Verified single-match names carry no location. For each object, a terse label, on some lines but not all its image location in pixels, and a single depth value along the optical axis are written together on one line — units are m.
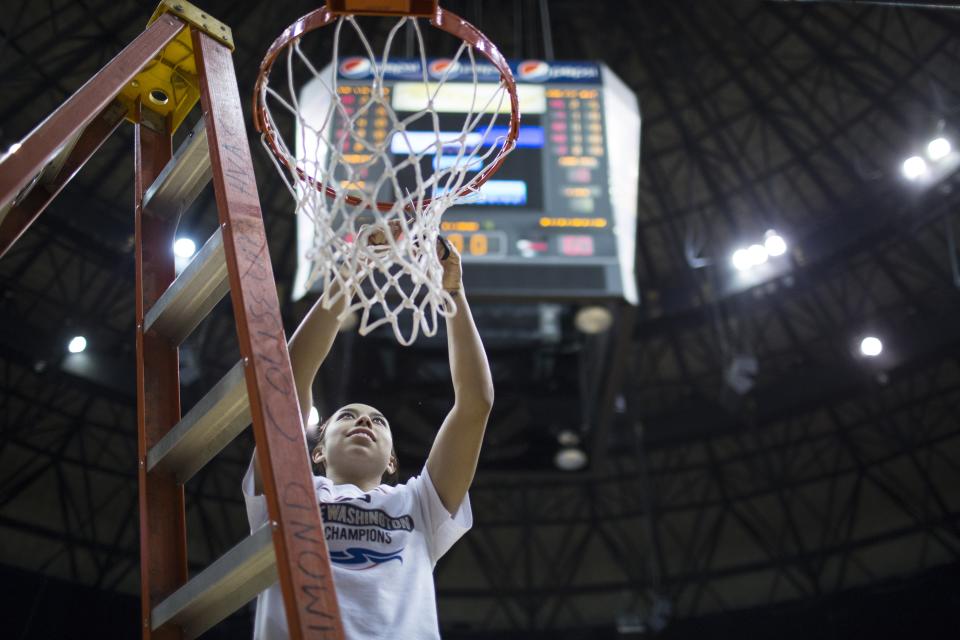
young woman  2.78
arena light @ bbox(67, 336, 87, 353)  14.36
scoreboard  7.47
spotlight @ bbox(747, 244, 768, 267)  15.17
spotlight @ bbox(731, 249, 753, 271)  15.27
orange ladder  2.29
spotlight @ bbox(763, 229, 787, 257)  15.07
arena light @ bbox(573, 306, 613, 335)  8.93
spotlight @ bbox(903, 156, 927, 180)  13.80
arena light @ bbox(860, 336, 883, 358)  15.59
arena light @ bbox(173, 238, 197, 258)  14.12
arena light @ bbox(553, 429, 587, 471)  11.06
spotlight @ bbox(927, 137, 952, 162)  13.48
